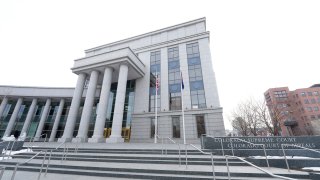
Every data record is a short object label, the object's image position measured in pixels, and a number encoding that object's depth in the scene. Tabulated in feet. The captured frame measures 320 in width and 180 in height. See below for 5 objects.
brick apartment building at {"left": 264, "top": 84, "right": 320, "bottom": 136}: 197.76
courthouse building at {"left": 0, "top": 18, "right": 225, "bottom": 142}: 73.10
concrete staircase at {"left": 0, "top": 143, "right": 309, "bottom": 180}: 21.52
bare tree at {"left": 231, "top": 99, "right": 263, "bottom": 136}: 106.63
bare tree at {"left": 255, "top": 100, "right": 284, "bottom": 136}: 92.14
